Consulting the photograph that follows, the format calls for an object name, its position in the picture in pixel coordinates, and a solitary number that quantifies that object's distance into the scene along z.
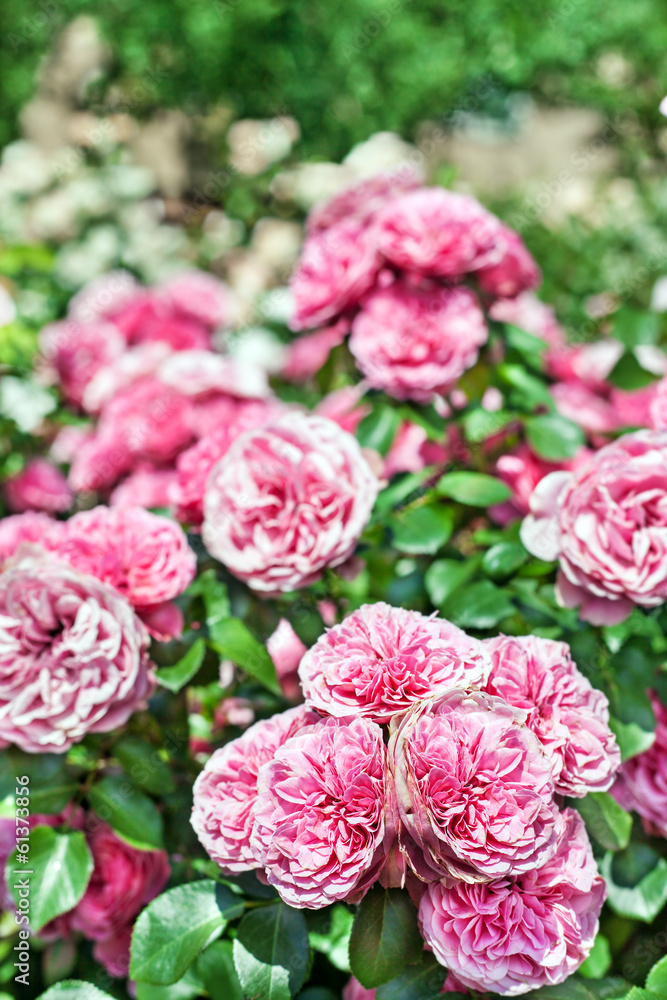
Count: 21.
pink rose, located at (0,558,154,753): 0.83
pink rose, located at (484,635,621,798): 0.68
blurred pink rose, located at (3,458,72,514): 1.55
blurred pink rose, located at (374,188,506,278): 1.11
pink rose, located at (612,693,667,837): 0.87
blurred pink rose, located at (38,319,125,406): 1.71
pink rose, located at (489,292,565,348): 1.58
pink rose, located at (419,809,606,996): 0.62
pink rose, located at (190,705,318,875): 0.68
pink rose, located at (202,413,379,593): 0.89
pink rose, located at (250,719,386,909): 0.60
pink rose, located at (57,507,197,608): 0.91
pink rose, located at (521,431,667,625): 0.81
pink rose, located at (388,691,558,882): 0.60
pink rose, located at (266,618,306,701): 1.08
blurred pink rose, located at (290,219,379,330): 1.12
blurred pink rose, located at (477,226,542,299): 1.21
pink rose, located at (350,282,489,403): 1.10
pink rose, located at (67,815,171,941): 0.93
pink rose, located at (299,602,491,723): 0.66
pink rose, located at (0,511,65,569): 1.08
